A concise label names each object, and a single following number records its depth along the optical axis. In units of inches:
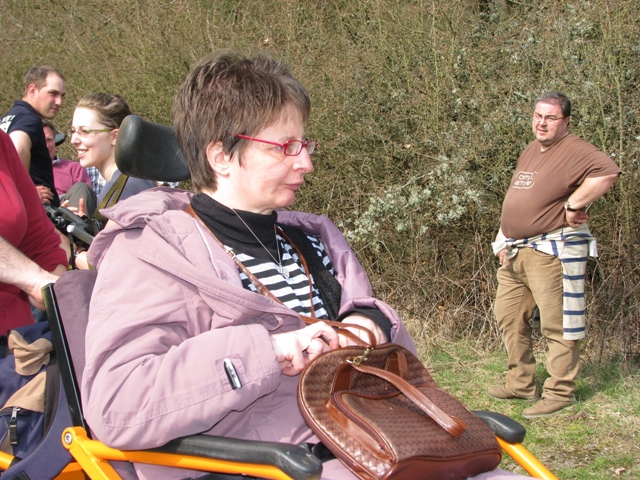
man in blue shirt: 165.3
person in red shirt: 81.6
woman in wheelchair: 61.6
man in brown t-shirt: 172.2
